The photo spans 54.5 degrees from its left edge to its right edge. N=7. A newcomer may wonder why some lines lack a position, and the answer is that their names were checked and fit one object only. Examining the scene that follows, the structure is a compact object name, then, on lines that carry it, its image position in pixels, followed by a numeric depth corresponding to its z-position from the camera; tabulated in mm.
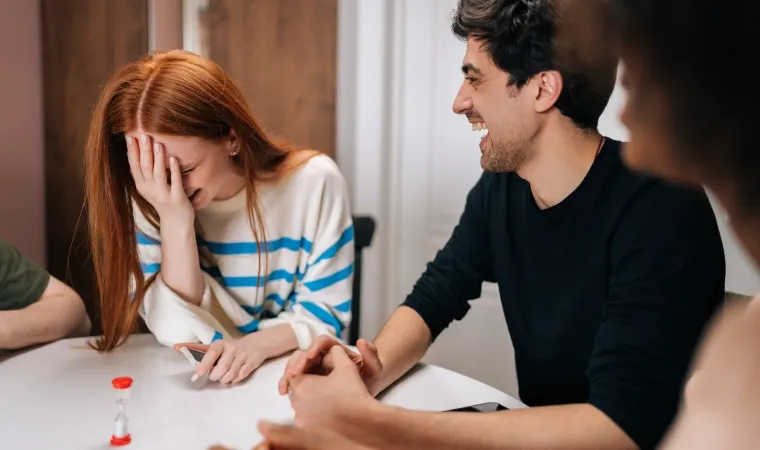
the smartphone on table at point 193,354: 1281
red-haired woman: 1366
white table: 1056
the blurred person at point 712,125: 402
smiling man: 984
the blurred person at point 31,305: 1349
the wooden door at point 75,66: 2170
